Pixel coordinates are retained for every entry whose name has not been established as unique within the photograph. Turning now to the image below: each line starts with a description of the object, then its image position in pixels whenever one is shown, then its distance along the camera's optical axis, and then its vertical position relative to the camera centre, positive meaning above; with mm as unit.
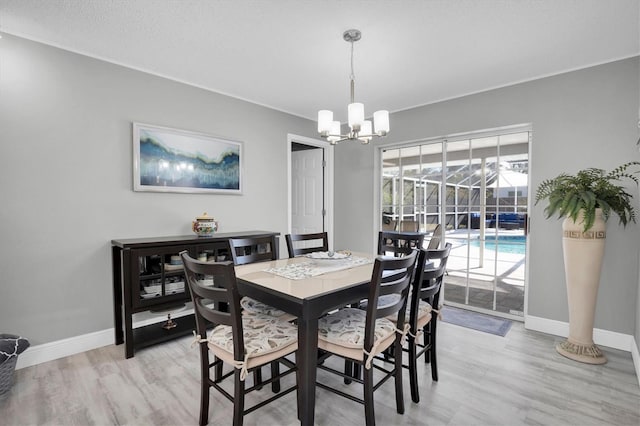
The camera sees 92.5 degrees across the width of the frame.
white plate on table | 2314 -399
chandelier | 2148 +615
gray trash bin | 1949 -983
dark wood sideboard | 2516 -649
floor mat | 3061 -1234
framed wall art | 2932 +470
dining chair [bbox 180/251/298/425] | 1462 -705
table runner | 1928 -428
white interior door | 4832 +233
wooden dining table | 1486 -476
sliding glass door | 3320 -7
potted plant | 2389 -238
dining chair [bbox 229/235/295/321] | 2027 -431
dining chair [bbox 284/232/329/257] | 2652 -326
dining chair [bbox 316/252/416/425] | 1556 -703
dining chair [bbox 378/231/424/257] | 2728 -346
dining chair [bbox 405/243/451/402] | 1872 -706
